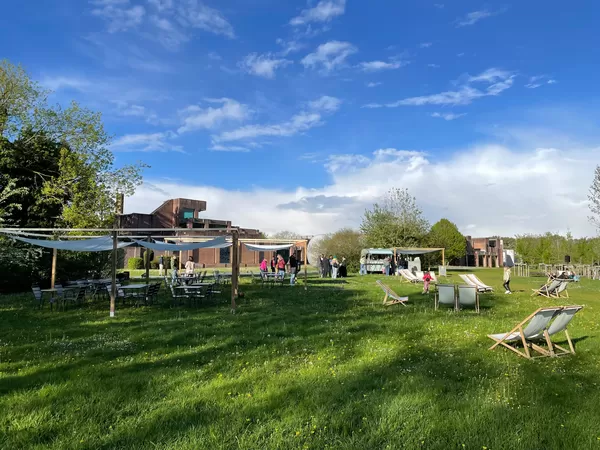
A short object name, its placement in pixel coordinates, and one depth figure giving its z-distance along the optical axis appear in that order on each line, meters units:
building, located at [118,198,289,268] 43.22
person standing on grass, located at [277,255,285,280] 19.62
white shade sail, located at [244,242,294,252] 17.25
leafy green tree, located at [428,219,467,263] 49.31
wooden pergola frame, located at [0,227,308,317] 9.28
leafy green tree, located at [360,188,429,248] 34.00
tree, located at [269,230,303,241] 52.68
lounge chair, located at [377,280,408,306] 10.79
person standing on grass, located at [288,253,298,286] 17.31
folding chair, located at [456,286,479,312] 9.85
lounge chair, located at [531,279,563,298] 13.14
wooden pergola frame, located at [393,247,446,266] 25.04
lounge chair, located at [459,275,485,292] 13.95
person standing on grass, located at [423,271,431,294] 14.02
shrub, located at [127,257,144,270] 36.34
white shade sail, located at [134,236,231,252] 12.19
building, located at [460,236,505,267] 61.22
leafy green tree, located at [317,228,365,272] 36.53
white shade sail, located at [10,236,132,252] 10.27
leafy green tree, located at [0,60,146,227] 18.23
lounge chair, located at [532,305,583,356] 5.61
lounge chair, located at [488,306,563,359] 5.43
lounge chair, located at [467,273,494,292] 13.72
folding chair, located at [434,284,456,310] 9.99
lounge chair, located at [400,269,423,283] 18.24
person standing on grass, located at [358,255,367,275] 28.81
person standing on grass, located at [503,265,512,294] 14.64
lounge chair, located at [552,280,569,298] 13.26
